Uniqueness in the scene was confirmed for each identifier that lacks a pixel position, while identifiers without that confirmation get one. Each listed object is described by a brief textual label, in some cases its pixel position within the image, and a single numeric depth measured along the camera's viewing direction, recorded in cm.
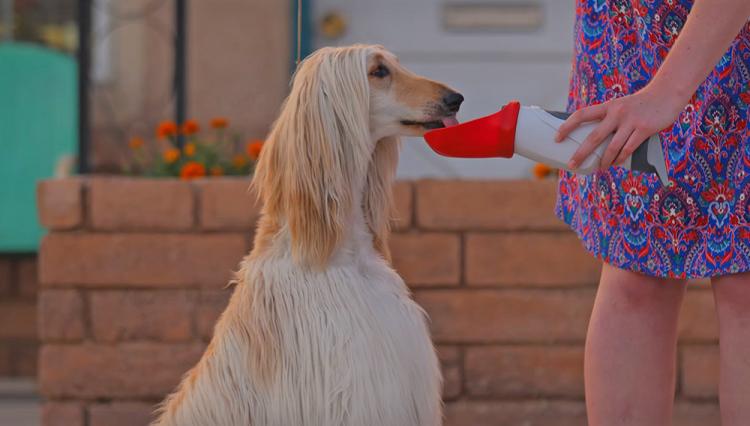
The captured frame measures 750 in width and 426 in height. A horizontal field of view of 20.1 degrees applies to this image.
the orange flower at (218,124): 725
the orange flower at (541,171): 676
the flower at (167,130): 723
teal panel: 921
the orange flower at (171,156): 701
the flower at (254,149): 684
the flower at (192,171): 674
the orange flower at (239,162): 719
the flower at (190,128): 713
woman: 324
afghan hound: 415
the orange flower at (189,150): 708
